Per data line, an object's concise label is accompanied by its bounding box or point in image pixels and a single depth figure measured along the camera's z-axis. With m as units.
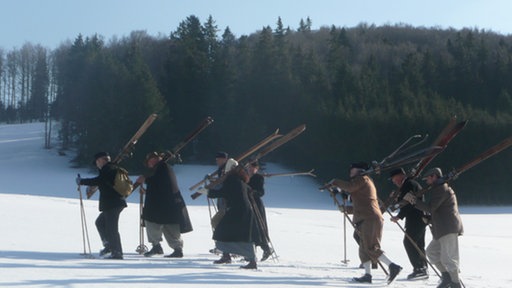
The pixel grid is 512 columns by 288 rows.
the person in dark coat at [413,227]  11.03
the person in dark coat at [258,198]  12.14
